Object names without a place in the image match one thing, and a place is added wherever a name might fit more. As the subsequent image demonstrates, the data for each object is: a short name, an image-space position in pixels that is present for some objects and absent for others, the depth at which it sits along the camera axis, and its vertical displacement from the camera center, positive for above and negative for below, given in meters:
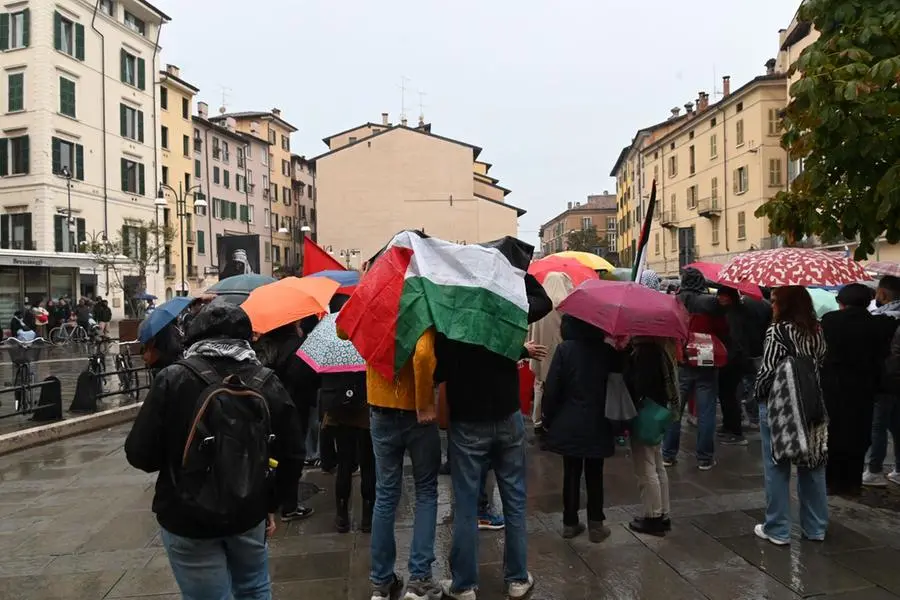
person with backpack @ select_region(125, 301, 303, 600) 2.60 -0.62
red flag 8.34 +0.40
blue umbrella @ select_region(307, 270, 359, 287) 7.23 +0.17
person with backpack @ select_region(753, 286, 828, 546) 4.40 -0.85
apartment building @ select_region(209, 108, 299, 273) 63.09 +11.53
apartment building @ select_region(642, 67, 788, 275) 37.50 +7.41
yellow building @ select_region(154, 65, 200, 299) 45.22 +10.27
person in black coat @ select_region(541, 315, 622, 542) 4.50 -0.77
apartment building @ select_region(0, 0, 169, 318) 32.19 +7.67
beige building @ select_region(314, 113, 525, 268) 49.72 +7.72
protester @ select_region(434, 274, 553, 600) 3.60 -0.85
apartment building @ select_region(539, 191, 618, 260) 115.14 +12.80
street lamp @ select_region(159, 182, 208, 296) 23.47 +3.68
